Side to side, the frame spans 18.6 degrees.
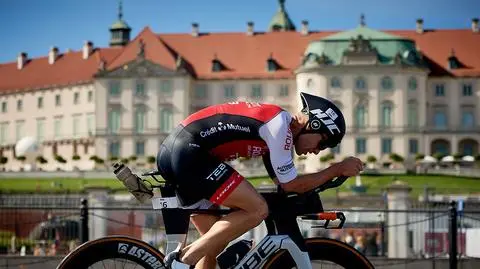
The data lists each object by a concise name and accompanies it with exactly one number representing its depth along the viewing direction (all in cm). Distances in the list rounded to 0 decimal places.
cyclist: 699
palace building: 8919
